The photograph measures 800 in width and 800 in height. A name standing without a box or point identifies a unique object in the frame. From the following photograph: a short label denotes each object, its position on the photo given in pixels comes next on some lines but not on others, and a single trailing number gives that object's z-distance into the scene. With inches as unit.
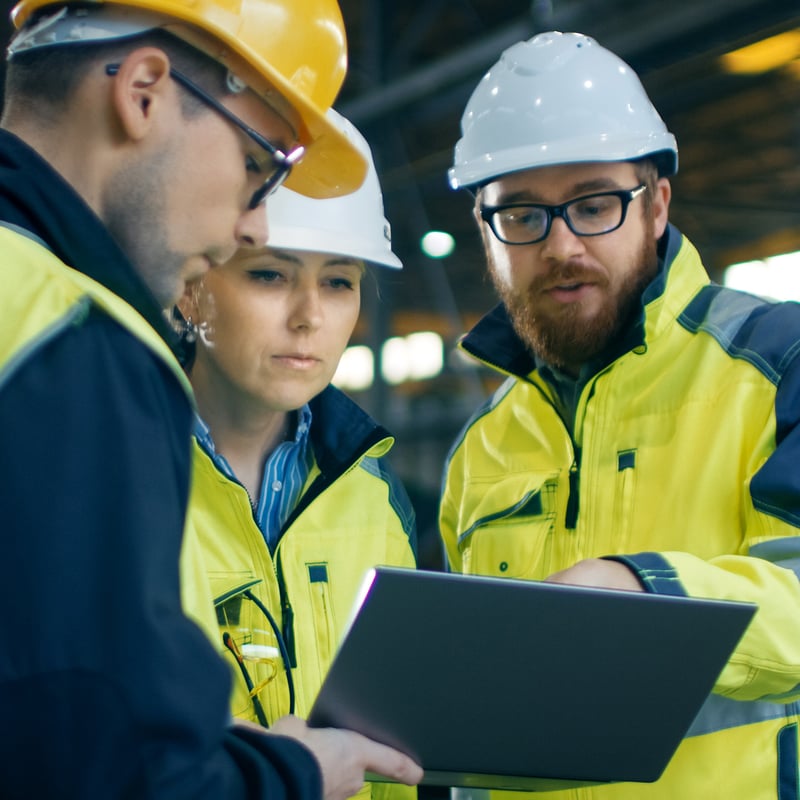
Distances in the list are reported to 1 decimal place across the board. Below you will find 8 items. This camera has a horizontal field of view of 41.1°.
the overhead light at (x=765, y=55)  240.0
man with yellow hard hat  35.7
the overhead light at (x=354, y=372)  477.4
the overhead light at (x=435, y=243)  438.0
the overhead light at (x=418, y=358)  469.4
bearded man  69.6
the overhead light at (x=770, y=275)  298.8
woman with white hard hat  74.8
